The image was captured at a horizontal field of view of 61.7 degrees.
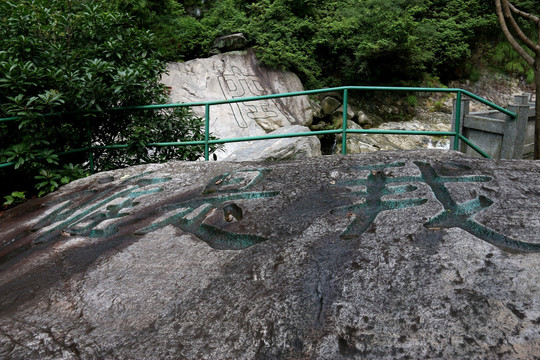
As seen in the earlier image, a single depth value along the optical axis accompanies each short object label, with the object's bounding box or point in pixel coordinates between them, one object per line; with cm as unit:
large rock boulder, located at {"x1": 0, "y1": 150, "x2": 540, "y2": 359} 177
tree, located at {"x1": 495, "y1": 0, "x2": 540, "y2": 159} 520
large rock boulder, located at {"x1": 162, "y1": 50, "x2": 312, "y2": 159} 939
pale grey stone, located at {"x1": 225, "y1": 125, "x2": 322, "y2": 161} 693
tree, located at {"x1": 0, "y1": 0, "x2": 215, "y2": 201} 464
